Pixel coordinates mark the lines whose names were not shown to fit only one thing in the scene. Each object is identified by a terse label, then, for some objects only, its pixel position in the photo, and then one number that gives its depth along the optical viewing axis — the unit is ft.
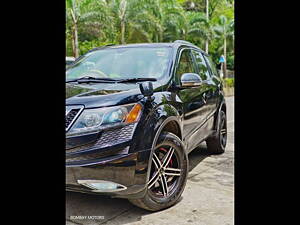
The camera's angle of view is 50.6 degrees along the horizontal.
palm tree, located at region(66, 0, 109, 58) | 45.29
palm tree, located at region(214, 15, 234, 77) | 87.74
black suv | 7.95
